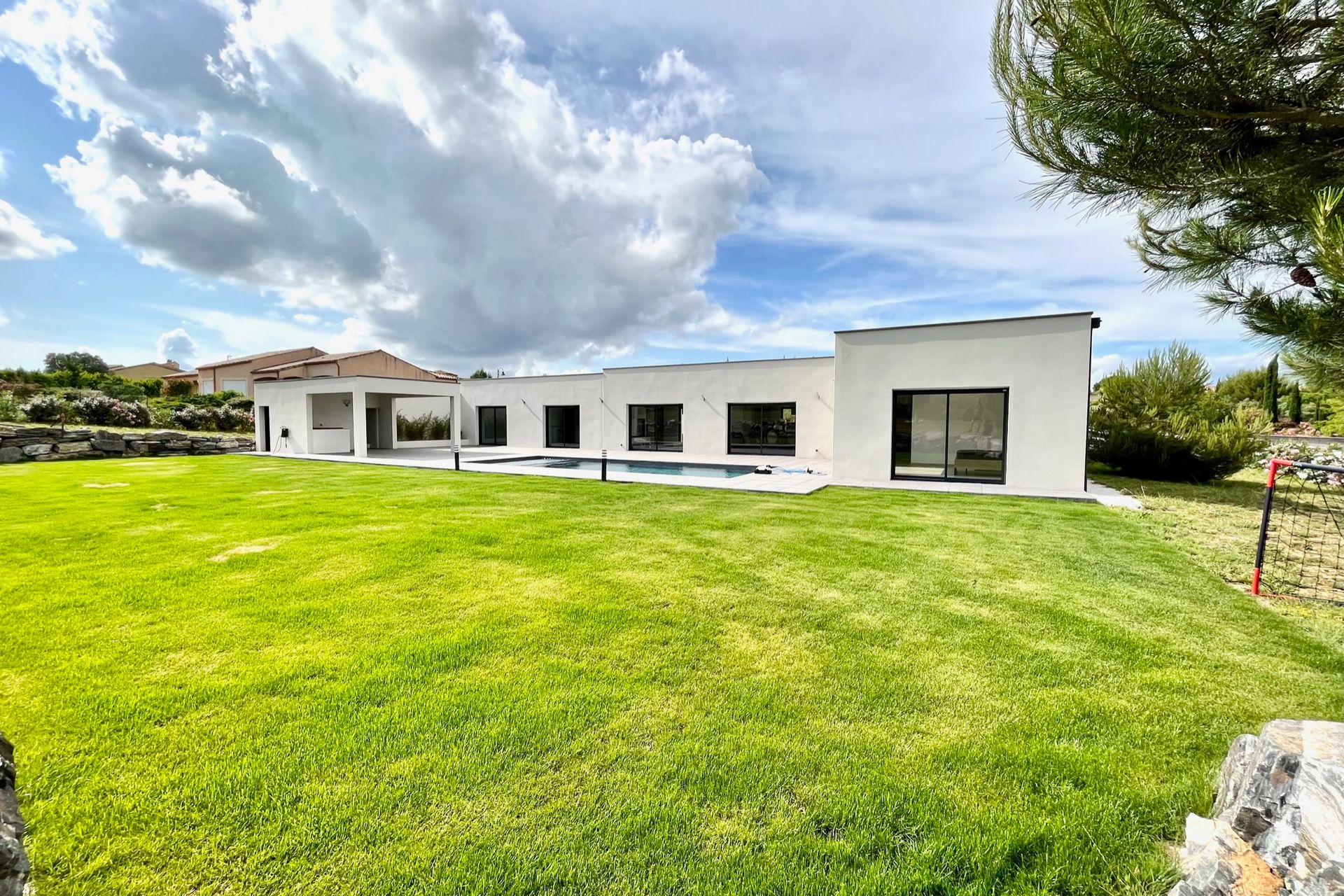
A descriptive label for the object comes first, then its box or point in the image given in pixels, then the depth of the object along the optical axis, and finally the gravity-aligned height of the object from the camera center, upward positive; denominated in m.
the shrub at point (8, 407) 19.19 +0.50
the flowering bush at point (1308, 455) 14.77 -0.49
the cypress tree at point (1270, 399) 28.41 +2.18
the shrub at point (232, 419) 25.34 +0.27
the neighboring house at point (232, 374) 36.28 +3.47
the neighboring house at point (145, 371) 53.44 +5.22
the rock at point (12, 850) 1.56 -1.33
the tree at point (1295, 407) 30.22 +1.81
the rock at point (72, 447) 17.94 -0.84
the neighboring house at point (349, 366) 30.50 +3.56
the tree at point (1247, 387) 31.31 +3.01
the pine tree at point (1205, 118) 3.93 +2.64
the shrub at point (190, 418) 23.94 +0.26
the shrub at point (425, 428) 27.31 -0.07
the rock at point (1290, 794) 1.63 -1.22
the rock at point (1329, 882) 1.45 -1.20
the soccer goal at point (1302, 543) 5.84 -1.54
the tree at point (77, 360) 44.52 +5.36
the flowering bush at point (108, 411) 20.98 +0.47
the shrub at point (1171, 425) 13.89 +0.35
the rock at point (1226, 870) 1.71 -1.43
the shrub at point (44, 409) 19.52 +0.48
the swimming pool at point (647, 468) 16.67 -1.27
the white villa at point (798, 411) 12.84 +0.70
